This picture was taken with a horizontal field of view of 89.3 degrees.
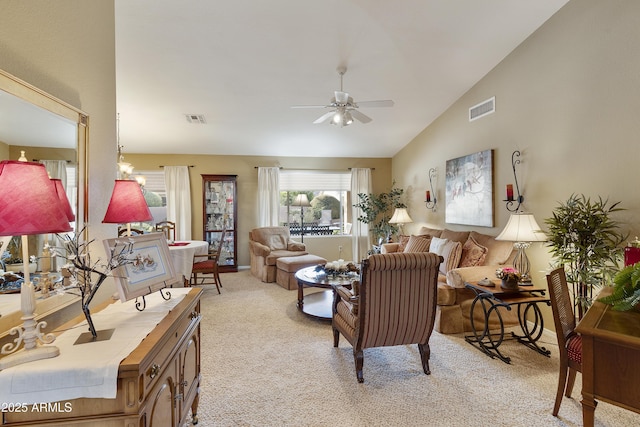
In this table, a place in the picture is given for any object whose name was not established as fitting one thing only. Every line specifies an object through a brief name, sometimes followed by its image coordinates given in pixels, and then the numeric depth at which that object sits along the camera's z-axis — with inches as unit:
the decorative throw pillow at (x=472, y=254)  149.9
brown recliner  221.8
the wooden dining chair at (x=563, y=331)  79.0
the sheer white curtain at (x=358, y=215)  278.7
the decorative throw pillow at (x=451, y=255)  155.7
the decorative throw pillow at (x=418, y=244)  183.6
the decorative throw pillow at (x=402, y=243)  205.8
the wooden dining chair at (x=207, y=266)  193.3
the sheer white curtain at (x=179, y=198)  251.1
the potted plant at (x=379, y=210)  263.3
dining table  175.2
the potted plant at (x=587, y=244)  105.4
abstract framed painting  167.5
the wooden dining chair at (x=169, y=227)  231.0
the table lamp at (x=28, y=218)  39.0
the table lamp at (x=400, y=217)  236.7
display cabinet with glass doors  252.8
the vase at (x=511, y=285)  115.8
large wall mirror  49.9
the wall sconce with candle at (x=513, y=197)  148.4
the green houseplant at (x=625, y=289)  55.2
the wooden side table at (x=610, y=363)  47.2
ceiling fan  134.4
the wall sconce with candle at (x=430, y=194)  221.7
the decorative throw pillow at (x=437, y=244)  166.9
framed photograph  57.3
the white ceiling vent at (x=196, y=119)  195.5
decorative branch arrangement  49.3
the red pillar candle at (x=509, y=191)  147.7
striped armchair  94.0
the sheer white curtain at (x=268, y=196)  263.6
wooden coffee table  145.6
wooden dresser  40.4
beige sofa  134.2
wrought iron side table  115.0
